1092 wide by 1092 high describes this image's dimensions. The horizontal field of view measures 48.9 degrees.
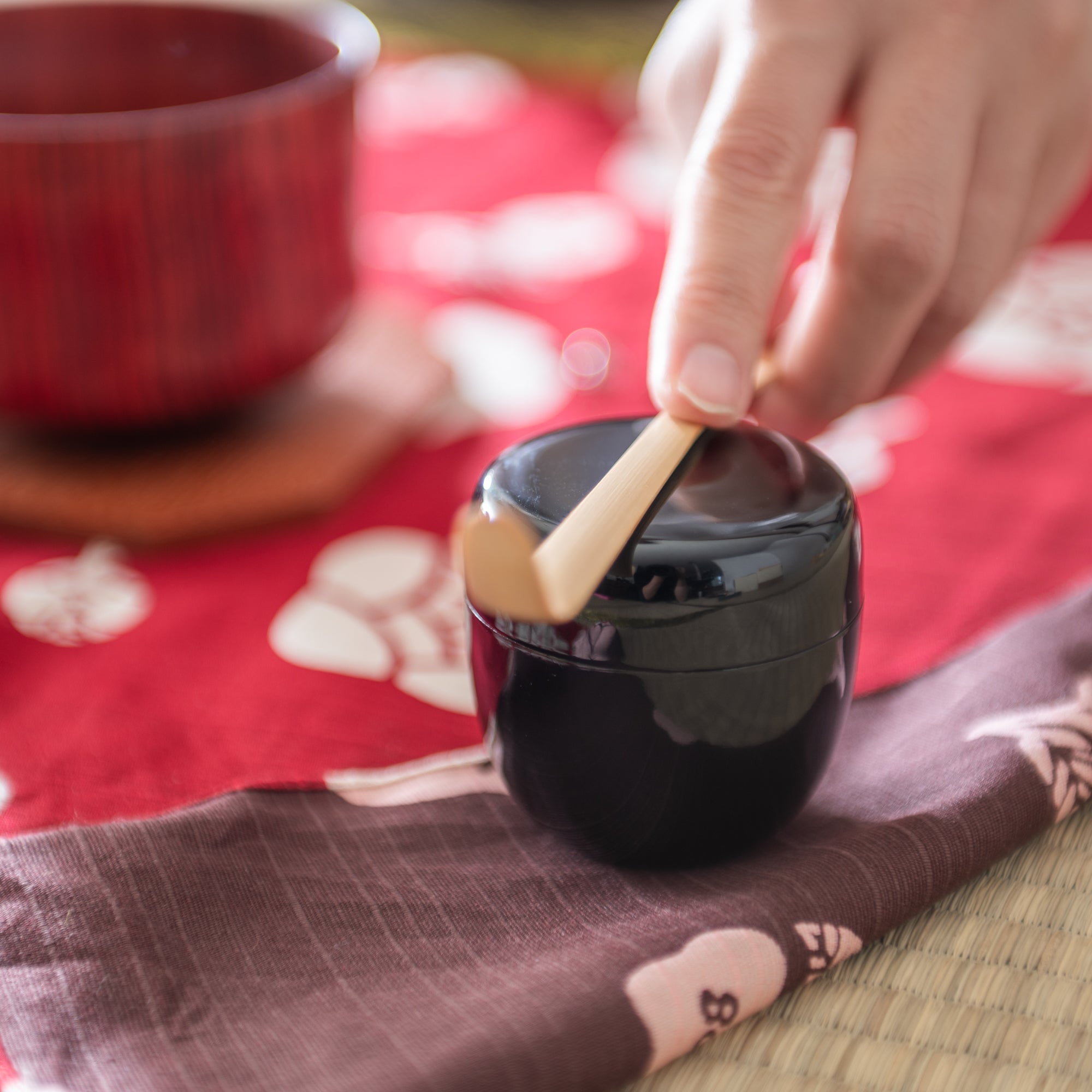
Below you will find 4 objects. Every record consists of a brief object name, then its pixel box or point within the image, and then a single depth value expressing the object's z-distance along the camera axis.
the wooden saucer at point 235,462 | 0.49
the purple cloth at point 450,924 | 0.27
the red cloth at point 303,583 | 0.37
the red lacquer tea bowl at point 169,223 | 0.45
